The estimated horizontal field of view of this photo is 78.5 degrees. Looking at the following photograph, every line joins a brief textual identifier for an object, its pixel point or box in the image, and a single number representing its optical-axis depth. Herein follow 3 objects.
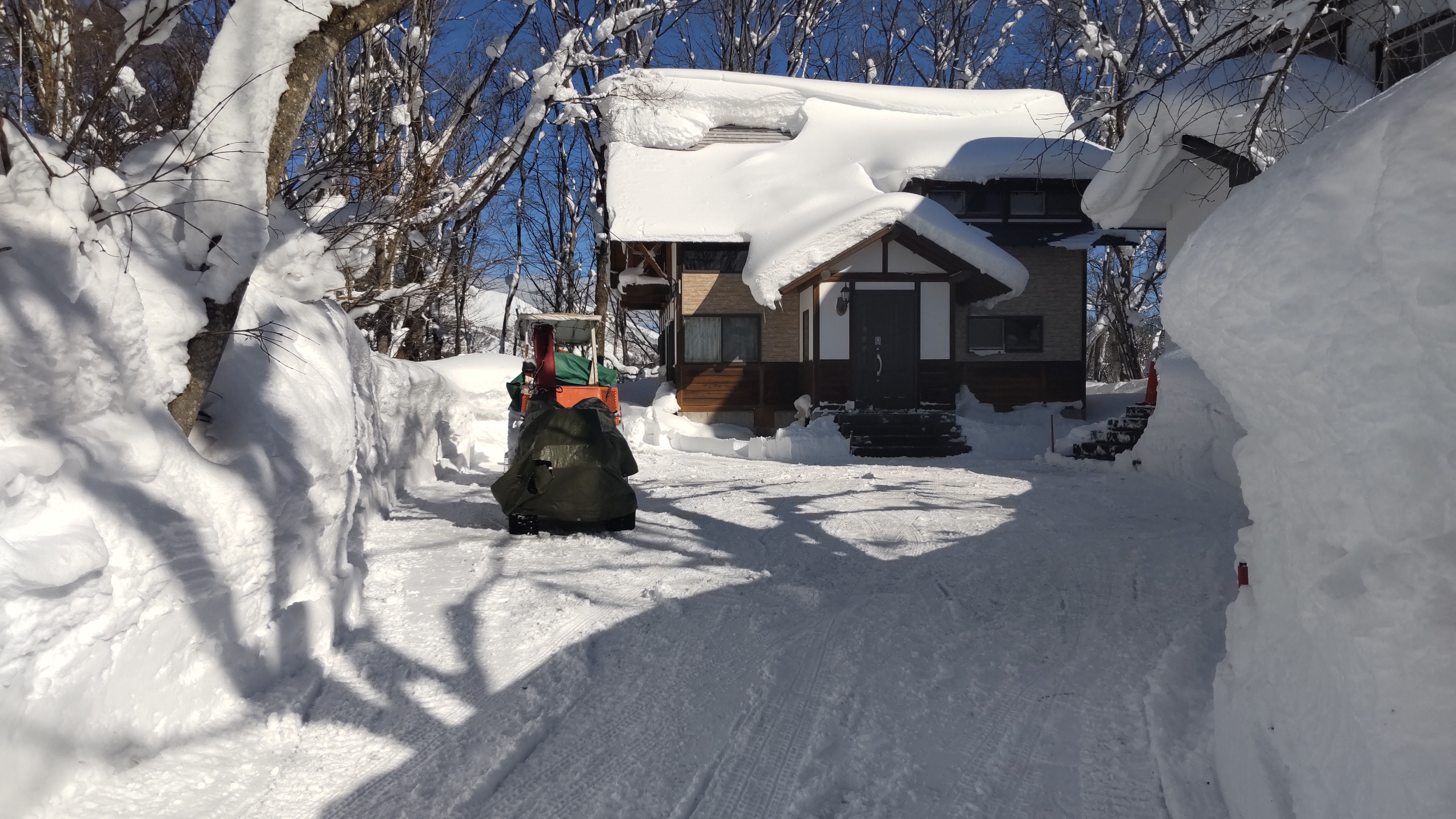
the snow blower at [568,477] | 6.68
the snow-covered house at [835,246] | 17.53
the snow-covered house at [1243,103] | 5.63
